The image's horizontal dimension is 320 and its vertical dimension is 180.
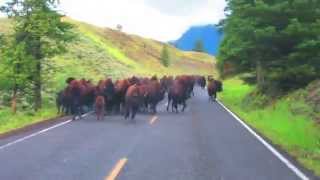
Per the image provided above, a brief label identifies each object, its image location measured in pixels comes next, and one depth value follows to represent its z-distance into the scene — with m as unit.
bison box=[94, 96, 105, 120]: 15.70
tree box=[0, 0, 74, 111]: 18.78
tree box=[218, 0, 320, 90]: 16.75
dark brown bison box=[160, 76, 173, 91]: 27.42
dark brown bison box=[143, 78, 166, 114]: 18.19
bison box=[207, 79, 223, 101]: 26.08
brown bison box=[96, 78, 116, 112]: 17.13
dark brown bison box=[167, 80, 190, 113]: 18.79
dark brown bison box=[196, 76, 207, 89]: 49.52
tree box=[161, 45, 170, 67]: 102.58
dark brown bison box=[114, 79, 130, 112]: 17.48
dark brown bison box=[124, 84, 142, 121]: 15.47
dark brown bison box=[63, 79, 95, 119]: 16.49
